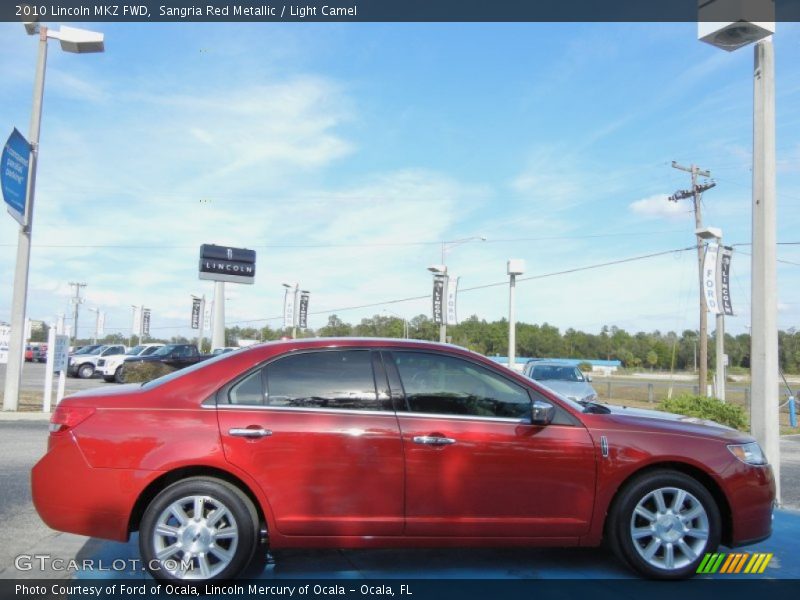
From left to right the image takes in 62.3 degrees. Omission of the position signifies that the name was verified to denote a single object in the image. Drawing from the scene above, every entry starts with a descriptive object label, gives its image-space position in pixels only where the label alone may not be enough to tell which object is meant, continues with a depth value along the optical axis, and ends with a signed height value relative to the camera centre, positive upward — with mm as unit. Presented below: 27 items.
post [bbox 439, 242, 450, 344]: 25384 +1104
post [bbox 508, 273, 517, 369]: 18934 +827
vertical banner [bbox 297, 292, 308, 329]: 39775 +2139
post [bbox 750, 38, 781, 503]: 6879 +964
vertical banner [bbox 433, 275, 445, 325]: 26500 +2160
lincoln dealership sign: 37344 +4531
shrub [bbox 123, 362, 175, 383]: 21750 -1043
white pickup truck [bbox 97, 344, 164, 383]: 26328 -1163
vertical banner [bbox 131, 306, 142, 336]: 57506 +1582
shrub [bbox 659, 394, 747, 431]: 12797 -948
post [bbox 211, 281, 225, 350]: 36875 +1346
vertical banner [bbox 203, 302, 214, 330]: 50897 +1847
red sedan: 4141 -753
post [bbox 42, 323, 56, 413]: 14664 -592
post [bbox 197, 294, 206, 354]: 48303 +2012
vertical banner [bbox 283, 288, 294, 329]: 40156 +2186
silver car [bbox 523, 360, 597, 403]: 14820 -536
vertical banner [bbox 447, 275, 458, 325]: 26641 +2119
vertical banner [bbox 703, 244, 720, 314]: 20562 +2563
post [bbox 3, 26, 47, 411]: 15078 +1472
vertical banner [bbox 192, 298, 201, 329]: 50719 +2188
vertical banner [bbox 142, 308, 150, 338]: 59169 +1666
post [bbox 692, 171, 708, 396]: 26438 +639
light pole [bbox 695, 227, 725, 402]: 20703 +341
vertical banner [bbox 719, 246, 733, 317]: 20875 +2508
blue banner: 14133 +3535
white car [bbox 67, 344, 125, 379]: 28641 -1203
